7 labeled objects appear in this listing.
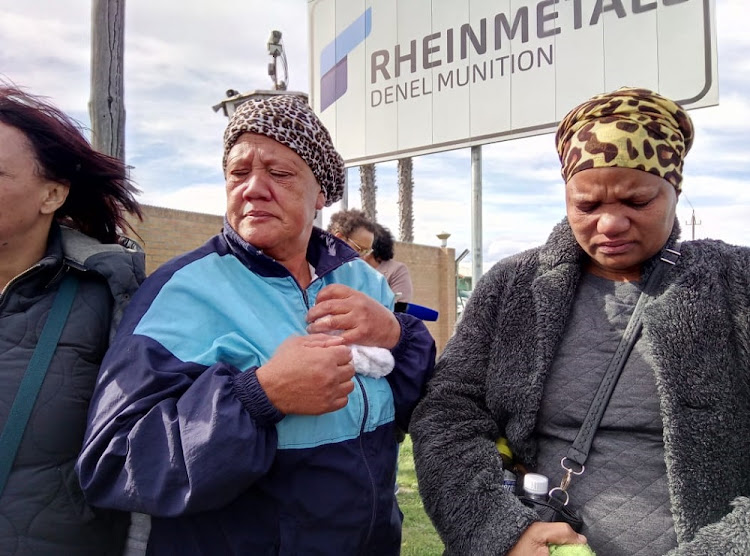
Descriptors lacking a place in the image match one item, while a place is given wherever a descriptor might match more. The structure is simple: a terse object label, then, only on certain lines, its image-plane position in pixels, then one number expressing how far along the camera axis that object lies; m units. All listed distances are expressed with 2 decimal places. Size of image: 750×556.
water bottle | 1.48
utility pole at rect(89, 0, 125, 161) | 4.12
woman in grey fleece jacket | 1.38
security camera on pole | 5.43
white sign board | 4.38
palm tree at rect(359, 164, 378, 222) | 17.22
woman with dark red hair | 1.41
